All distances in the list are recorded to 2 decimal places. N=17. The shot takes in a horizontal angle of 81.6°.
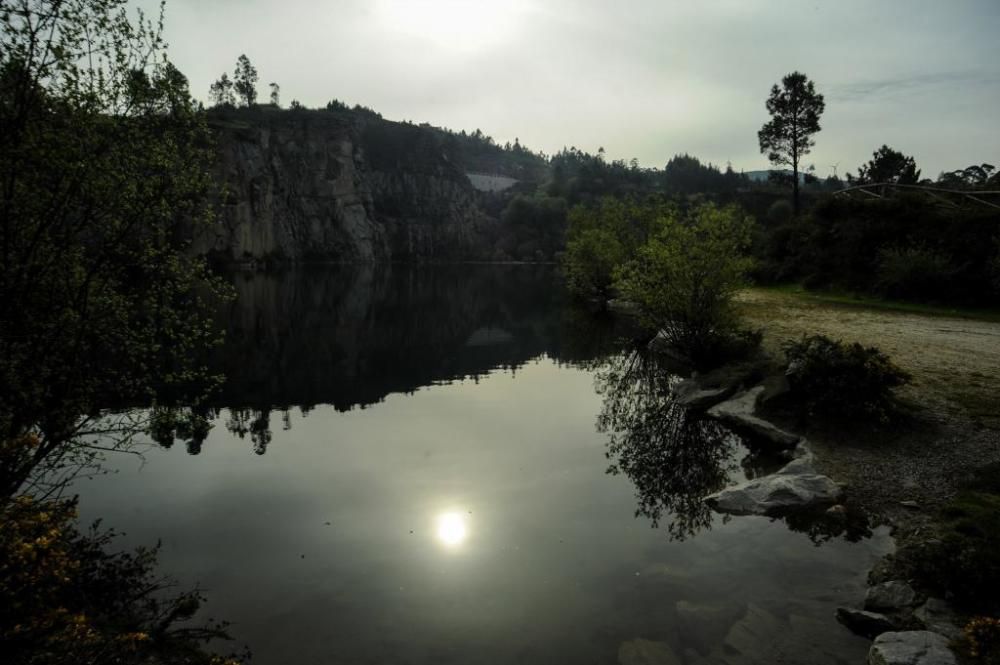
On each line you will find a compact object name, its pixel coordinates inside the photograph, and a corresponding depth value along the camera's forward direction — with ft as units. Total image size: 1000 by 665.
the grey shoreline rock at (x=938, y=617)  30.96
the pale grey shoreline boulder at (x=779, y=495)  49.32
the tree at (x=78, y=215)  31.96
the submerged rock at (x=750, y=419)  64.69
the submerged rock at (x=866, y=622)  33.30
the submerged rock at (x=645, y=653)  32.14
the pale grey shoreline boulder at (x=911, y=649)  28.22
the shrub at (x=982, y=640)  27.96
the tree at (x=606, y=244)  192.34
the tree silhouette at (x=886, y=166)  283.79
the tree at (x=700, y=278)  90.22
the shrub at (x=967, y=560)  33.04
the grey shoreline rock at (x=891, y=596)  34.60
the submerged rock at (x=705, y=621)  33.78
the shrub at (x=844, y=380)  61.98
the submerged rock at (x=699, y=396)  81.20
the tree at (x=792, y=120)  224.74
